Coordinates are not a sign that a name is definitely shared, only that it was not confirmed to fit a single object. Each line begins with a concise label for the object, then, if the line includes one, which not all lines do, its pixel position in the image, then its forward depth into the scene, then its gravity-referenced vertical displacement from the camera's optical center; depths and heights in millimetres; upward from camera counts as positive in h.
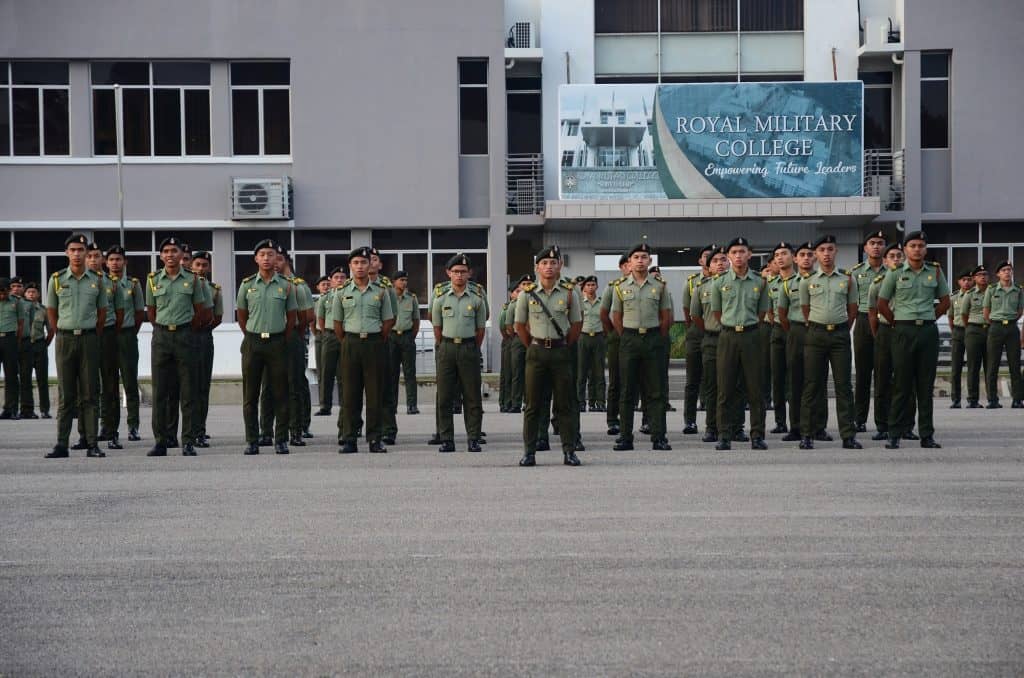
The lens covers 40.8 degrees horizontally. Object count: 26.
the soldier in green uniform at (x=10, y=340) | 23453 -515
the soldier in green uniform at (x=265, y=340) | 15938 -380
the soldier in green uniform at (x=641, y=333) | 15727 -339
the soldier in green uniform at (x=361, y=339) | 16000 -386
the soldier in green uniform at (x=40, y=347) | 24312 -664
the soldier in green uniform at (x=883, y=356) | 15969 -640
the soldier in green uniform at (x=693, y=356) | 18156 -718
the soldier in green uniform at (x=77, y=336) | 15234 -300
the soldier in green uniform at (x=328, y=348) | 20188 -643
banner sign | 36094 +4265
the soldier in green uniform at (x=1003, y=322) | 23766 -373
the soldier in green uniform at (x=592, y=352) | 22703 -814
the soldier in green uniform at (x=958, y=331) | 24453 -538
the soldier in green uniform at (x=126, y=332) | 16781 -288
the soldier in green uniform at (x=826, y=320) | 15859 -212
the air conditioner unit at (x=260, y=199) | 36250 +2856
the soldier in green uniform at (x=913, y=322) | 15547 -238
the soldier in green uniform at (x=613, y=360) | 16516 -768
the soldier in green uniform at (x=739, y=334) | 15711 -361
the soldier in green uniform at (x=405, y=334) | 20870 -444
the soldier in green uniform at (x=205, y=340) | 16719 -401
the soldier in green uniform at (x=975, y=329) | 23766 -494
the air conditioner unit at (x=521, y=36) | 37562 +7337
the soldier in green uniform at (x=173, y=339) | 15648 -355
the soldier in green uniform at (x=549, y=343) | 14211 -402
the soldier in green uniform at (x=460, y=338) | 16219 -397
